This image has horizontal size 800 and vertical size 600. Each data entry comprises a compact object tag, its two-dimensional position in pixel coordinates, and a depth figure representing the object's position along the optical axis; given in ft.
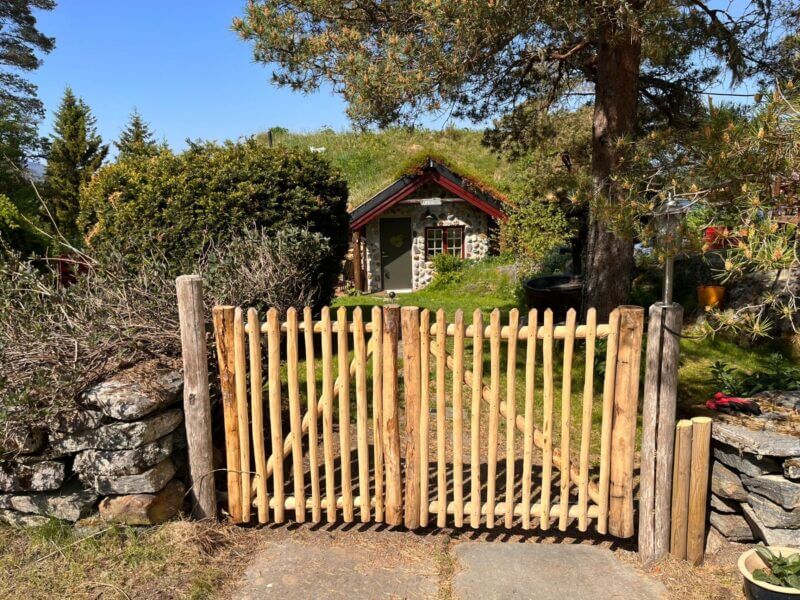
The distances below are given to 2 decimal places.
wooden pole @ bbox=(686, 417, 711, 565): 10.61
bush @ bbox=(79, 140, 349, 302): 21.63
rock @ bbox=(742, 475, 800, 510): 9.73
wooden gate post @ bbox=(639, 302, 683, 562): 10.58
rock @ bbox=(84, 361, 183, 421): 10.79
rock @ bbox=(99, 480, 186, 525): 11.19
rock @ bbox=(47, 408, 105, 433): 10.93
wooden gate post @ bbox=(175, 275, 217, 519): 11.38
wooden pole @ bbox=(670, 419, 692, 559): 10.66
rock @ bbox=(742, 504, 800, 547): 9.82
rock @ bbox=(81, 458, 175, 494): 11.12
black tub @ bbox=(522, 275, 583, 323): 32.14
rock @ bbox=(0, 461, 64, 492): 11.19
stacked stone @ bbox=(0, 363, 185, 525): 10.91
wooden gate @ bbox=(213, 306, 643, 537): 10.82
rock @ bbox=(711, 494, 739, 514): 10.80
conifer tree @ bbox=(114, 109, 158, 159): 78.56
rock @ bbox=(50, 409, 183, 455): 10.88
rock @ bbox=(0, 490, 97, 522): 11.37
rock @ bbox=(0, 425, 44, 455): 10.62
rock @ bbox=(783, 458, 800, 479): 9.68
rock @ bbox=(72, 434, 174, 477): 10.95
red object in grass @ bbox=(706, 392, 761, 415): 11.51
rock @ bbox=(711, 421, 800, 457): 9.78
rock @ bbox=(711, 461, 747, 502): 10.49
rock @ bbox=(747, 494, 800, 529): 9.83
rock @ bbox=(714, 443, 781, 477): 10.00
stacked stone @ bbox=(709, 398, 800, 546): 9.79
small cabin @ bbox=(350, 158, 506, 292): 52.16
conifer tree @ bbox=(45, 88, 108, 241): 64.54
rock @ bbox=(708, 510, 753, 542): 10.70
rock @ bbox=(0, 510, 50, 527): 11.44
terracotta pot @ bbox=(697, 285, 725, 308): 28.76
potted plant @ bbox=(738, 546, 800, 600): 8.79
